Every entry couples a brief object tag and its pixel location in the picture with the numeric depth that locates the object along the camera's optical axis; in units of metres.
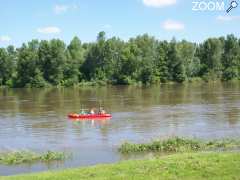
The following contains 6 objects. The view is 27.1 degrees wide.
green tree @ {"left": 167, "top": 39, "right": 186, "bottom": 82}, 137.88
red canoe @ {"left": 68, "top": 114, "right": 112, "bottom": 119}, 54.53
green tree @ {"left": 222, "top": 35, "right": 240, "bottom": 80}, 145.38
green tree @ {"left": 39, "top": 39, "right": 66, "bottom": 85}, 139.38
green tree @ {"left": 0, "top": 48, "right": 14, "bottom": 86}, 147.62
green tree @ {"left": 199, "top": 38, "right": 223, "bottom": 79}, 144.80
